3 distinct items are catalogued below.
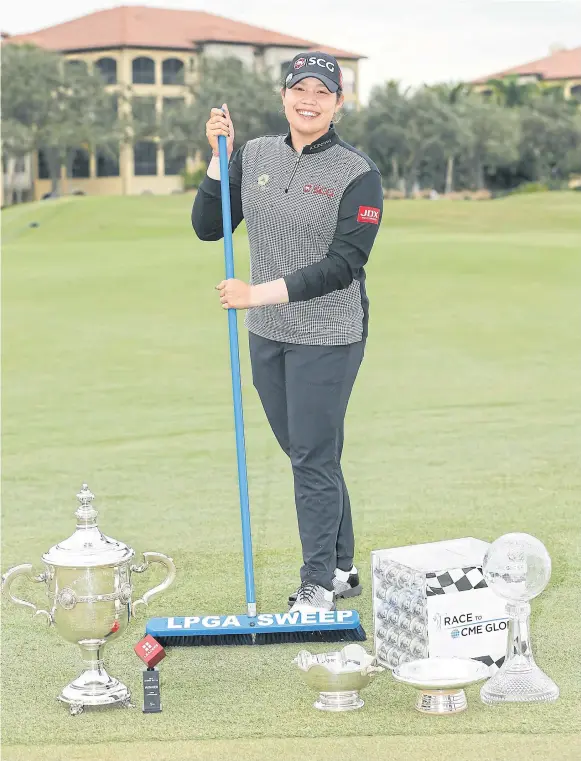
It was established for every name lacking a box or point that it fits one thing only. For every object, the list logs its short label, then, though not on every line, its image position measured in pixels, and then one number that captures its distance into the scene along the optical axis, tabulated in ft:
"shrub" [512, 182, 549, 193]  163.94
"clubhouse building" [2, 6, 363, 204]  221.87
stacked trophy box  12.77
